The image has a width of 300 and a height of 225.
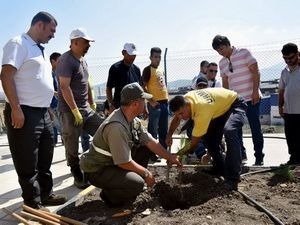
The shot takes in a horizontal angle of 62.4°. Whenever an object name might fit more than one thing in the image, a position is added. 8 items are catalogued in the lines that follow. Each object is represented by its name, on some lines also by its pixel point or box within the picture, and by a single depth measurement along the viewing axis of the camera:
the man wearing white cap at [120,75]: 3.66
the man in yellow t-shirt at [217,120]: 2.58
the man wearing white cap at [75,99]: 3.03
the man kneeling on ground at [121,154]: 2.27
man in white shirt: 2.38
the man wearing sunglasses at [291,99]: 3.36
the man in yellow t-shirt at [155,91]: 4.18
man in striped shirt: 3.56
